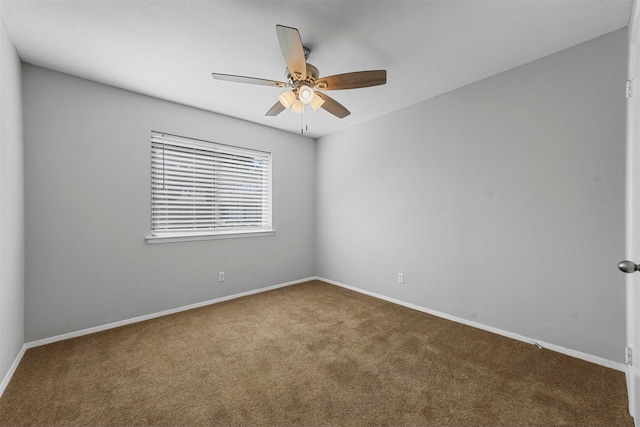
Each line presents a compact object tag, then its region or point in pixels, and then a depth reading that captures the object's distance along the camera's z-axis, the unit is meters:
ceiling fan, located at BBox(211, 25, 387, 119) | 1.68
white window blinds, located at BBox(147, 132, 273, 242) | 3.09
